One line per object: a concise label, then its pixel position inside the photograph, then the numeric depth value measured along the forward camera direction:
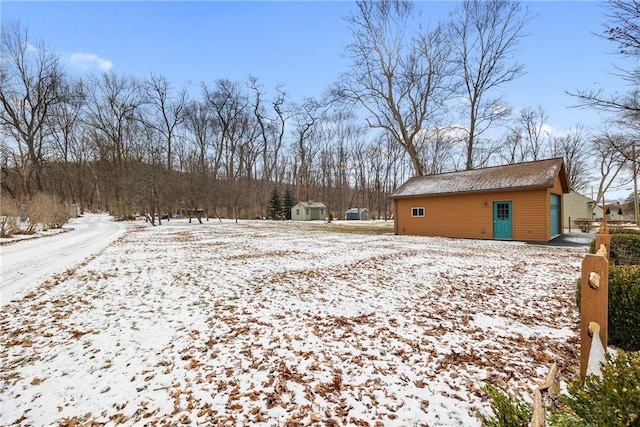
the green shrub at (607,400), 1.07
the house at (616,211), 44.00
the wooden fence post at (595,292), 1.88
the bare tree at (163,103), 31.25
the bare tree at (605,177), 33.41
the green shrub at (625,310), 2.96
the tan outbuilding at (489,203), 12.43
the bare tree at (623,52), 4.89
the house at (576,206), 27.44
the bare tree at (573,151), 33.69
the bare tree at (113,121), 31.52
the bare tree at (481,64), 18.20
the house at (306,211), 39.81
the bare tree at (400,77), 18.98
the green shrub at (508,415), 1.30
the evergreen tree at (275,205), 39.00
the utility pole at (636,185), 21.56
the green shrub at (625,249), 6.69
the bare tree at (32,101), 22.69
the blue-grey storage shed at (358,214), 39.66
